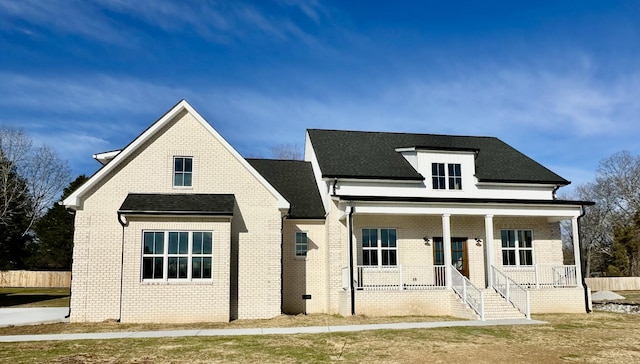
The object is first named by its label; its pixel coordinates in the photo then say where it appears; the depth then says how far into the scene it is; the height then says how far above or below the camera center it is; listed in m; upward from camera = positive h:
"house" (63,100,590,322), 17.56 +0.53
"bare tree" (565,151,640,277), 52.81 +3.31
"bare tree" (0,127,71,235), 35.94 +4.73
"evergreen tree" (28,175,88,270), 52.47 +1.28
